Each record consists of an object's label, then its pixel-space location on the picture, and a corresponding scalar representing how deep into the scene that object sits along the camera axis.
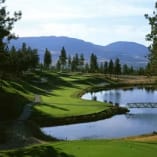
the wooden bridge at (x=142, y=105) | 107.06
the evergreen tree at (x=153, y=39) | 45.25
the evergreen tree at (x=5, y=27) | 33.69
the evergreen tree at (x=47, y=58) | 196.00
